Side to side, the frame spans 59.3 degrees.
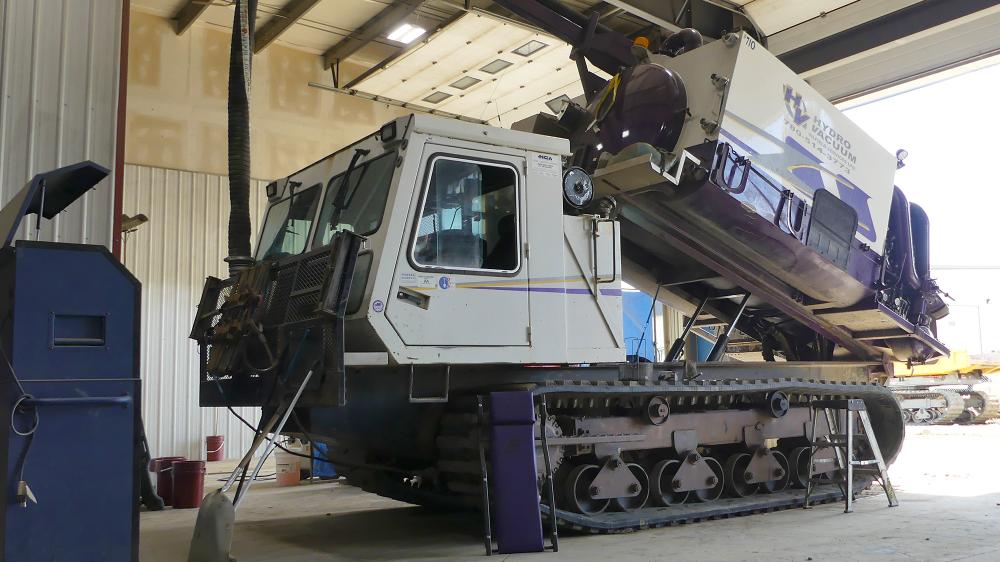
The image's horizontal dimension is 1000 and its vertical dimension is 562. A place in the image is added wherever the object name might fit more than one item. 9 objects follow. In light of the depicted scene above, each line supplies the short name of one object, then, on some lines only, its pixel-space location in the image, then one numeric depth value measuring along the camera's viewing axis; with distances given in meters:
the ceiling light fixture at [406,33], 15.07
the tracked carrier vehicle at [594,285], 5.91
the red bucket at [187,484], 9.20
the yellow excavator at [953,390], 20.44
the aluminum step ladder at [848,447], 7.90
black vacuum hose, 7.58
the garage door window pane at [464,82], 16.81
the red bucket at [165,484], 9.47
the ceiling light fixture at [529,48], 15.19
